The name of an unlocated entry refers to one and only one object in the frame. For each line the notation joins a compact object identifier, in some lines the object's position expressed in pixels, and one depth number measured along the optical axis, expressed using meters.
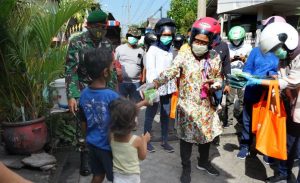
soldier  3.27
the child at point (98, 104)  2.55
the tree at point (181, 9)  32.46
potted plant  3.87
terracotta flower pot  3.86
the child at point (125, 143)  2.34
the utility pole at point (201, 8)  9.16
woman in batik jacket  3.37
